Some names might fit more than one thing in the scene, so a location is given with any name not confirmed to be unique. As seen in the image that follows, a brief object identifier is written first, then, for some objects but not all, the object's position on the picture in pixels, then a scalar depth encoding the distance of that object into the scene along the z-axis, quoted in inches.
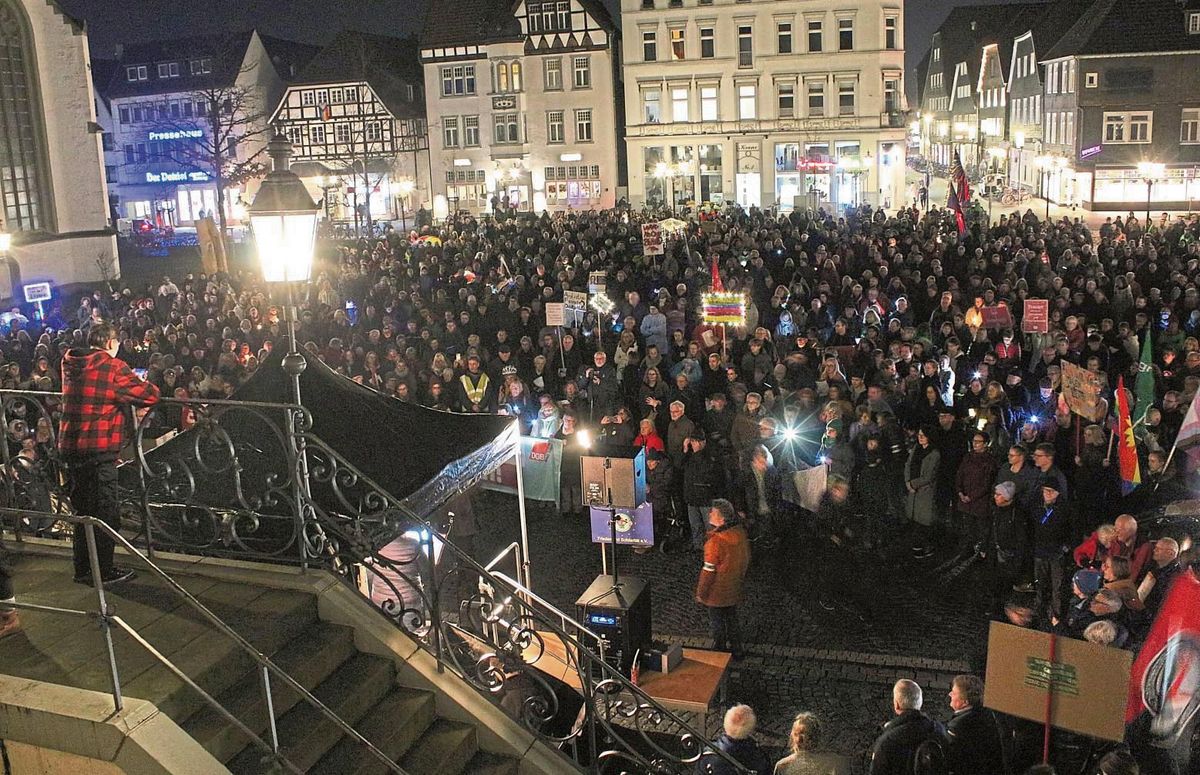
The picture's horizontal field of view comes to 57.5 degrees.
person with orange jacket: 383.2
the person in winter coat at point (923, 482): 463.2
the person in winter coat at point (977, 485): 437.4
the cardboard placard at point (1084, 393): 454.3
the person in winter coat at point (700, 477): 473.1
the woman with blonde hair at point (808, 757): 256.6
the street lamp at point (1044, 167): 1959.0
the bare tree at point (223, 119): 2541.8
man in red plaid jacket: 261.0
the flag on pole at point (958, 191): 1026.1
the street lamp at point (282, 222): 295.9
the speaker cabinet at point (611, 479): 407.5
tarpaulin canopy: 318.7
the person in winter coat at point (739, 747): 269.1
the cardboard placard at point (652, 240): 871.7
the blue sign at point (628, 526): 441.7
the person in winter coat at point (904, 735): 265.1
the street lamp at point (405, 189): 2218.3
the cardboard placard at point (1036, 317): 585.6
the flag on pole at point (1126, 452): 422.6
